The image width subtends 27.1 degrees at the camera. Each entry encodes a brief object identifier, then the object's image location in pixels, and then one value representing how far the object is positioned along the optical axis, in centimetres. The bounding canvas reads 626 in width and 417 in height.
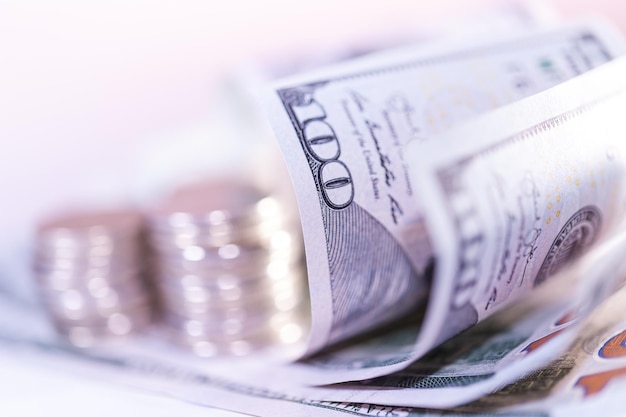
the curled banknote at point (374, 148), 21
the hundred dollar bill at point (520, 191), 19
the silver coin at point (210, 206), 23
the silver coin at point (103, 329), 24
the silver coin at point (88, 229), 24
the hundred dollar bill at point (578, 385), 19
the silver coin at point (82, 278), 24
